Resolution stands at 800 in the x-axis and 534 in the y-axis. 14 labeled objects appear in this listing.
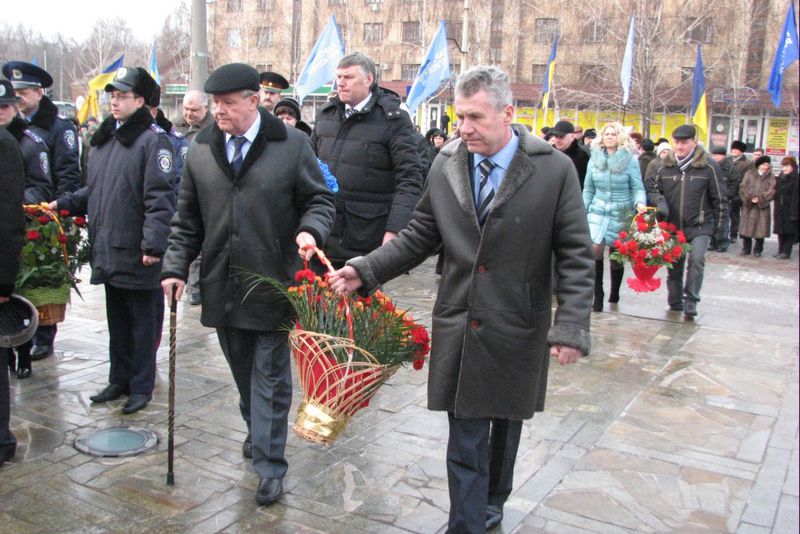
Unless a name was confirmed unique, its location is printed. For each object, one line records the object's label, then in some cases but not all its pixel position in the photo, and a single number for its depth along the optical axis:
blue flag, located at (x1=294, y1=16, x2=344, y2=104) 13.11
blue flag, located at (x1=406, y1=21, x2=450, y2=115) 15.10
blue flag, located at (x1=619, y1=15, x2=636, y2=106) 17.31
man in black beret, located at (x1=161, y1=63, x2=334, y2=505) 4.02
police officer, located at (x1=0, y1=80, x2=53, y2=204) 6.17
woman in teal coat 8.54
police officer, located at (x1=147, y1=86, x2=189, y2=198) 5.52
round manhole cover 4.52
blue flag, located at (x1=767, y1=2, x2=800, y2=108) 11.16
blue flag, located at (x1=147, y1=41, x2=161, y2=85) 17.14
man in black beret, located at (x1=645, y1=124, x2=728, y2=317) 8.80
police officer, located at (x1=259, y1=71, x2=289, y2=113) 7.89
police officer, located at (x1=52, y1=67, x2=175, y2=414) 5.05
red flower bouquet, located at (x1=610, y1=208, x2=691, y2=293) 8.10
